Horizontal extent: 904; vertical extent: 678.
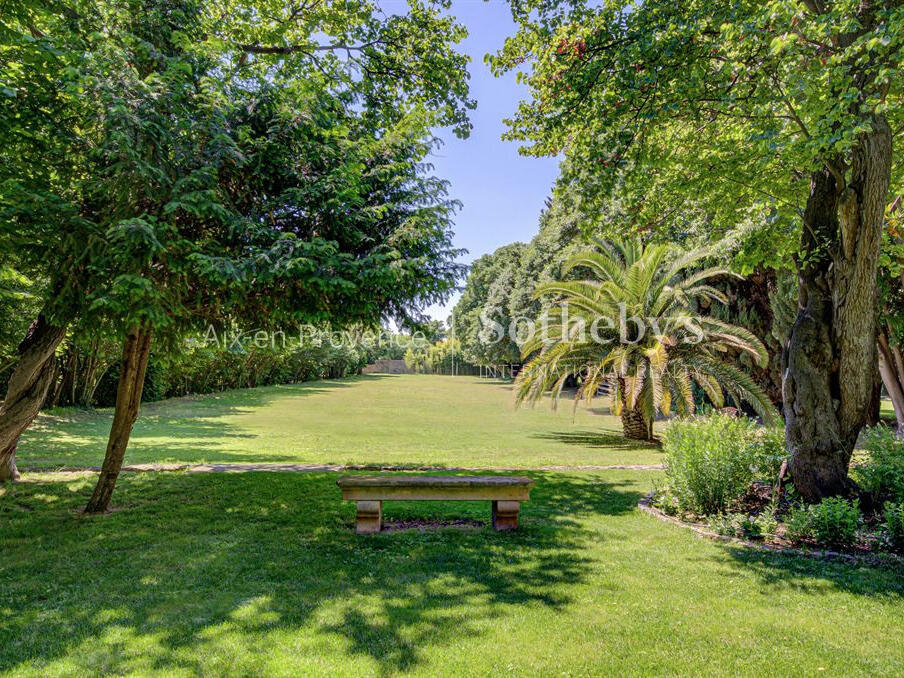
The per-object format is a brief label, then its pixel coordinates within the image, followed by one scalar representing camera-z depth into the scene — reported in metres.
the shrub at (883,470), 4.76
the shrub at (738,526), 4.60
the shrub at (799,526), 4.35
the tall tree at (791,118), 4.32
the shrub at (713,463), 5.10
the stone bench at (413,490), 4.74
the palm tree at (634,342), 11.15
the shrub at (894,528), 4.03
